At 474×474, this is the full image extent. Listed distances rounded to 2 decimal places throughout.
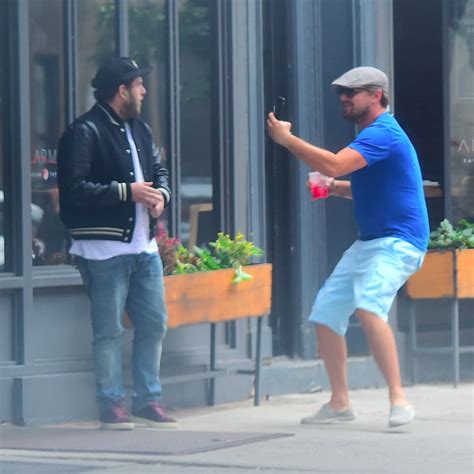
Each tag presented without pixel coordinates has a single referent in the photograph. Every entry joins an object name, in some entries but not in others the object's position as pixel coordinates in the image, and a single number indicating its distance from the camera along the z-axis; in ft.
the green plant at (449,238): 61.67
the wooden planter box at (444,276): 60.75
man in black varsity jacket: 48.47
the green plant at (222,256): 53.93
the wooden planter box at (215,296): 51.70
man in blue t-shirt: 47.83
